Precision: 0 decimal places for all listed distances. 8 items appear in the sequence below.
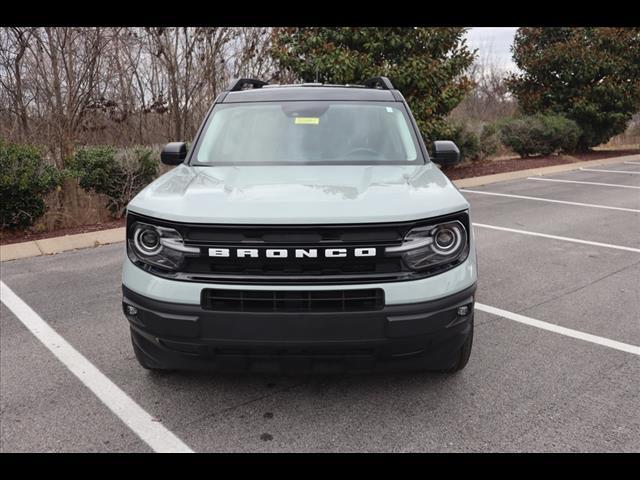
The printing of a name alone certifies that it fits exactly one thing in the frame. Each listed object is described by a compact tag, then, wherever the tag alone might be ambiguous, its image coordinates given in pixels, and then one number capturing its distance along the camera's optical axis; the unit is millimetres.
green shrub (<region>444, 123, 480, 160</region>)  14516
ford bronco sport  2500
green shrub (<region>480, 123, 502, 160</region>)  16031
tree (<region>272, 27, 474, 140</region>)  11852
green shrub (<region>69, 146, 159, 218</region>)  8086
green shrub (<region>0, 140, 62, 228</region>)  6953
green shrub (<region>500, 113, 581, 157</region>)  17578
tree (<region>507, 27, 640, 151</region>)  18641
